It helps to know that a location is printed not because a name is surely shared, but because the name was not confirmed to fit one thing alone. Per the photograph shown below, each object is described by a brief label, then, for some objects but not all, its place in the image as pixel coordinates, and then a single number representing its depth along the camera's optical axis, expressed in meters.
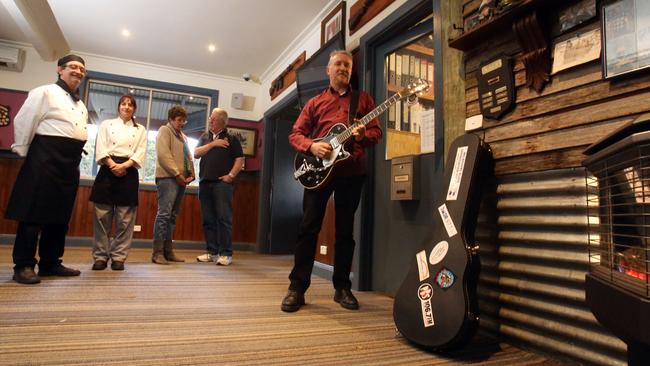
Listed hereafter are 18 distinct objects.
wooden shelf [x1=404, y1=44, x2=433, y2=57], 2.35
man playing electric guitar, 1.82
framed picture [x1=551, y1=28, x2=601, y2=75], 1.23
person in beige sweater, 3.19
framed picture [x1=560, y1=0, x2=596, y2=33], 1.25
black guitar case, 1.26
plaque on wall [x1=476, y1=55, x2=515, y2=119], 1.52
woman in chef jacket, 2.71
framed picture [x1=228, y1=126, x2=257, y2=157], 5.54
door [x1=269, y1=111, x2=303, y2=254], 4.99
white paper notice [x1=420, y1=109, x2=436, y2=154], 2.16
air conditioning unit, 4.69
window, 5.20
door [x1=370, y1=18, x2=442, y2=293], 2.13
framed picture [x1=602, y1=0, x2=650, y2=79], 1.09
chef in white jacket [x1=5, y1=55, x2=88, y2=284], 2.19
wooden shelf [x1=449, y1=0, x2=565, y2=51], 1.35
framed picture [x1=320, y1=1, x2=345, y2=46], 3.23
